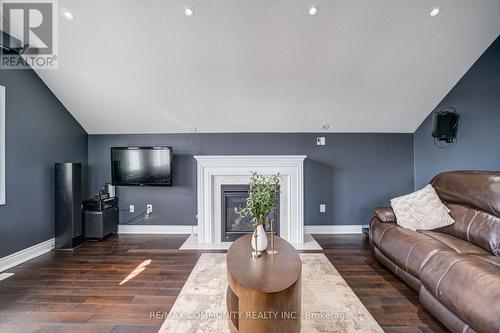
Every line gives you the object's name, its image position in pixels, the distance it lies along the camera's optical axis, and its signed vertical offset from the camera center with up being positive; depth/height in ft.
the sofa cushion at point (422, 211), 8.26 -1.73
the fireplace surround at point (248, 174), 12.04 -0.88
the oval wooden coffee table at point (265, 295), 4.28 -2.49
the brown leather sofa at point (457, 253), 4.68 -2.47
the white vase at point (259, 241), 6.10 -1.99
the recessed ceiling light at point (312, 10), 7.81 +5.41
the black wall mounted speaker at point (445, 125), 10.50 +1.88
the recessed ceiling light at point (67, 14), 8.04 +5.57
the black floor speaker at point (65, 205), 10.88 -1.71
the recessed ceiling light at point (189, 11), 7.86 +5.47
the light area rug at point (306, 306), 5.72 -4.00
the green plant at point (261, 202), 6.18 -0.95
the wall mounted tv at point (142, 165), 12.66 +0.18
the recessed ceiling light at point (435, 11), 7.95 +5.43
